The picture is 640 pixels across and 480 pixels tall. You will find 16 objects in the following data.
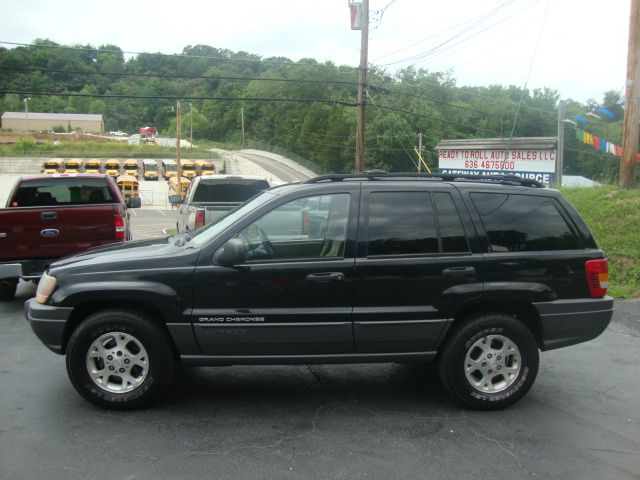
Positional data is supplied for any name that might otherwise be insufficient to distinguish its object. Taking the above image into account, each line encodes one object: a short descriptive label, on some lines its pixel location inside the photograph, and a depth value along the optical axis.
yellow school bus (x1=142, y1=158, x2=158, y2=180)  66.00
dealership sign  25.30
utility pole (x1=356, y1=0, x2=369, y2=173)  23.25
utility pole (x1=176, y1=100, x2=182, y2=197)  42.58
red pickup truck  8.05
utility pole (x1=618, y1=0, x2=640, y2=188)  12.08
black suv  4.46
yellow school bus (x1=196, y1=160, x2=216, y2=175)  64.02
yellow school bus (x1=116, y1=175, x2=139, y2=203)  46.81
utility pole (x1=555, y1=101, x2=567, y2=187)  19.83
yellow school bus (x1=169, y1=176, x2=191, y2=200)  50.06
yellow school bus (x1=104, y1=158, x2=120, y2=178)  65.08
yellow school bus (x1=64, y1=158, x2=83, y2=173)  60.97
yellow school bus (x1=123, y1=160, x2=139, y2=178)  65.76
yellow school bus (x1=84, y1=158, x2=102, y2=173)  64.56
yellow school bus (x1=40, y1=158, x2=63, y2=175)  58.70
